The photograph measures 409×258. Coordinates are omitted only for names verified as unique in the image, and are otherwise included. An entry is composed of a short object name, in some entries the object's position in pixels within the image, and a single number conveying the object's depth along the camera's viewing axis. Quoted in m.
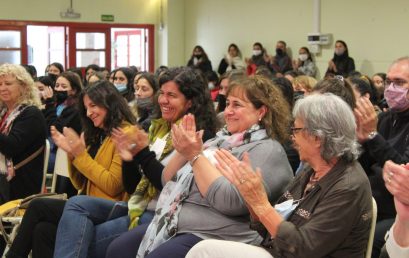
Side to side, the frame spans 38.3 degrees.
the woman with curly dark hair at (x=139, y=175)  3.10
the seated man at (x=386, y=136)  2.82
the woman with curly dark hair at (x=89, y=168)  3.32
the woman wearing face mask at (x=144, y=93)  4.89
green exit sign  14.17
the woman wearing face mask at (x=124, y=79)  6.28
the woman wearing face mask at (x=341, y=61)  9.52
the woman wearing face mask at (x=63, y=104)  5.20
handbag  3.54
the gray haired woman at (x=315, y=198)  2.12
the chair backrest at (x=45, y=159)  4.13
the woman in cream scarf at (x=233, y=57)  12.62
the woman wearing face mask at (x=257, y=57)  11.65
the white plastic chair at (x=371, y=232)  2.23
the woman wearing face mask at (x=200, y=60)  12.95
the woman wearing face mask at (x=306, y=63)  10.39
